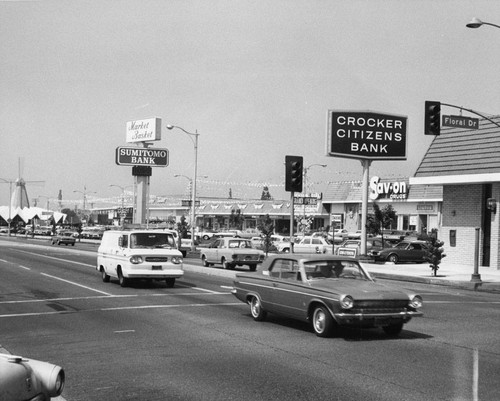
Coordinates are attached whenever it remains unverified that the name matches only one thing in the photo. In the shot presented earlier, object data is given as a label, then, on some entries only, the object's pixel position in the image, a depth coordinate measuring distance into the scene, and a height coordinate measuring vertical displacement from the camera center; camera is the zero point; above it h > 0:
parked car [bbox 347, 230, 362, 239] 63.77 -0.47
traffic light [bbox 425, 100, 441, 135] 24.70 +4.42
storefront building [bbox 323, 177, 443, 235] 70.75 +3.53
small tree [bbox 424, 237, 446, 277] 28.76 -0.90
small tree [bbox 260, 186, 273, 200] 165.88 +8.82
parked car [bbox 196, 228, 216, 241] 80.68 -0.96
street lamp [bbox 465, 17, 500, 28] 23.47 +7.63
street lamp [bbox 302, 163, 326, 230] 82.39 +5.65
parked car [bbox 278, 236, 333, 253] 43.62 -1.11
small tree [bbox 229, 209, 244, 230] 99.00 +1.32
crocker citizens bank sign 39.59 +5.92
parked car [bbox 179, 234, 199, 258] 65.87 -1.66
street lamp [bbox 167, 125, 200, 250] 52.53 +5.11
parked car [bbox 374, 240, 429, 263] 40.06 -1.35
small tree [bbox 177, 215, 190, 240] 70.69 -0.23
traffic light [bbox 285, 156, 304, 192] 26.91 +2.29
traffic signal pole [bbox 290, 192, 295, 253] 28.85 -0.26
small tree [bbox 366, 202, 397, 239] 64.25 +1.22
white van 20.83 -1.02
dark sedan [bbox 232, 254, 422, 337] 11.03 -1.18
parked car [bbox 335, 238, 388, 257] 41.62 -0.95
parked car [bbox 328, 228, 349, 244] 63.53 -0.50
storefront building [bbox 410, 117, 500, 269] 32.75 +2.65
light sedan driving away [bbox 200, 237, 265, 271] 30.55 -1.25
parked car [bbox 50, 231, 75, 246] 66.81 -1.78
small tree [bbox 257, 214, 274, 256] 42.69 -0.38
